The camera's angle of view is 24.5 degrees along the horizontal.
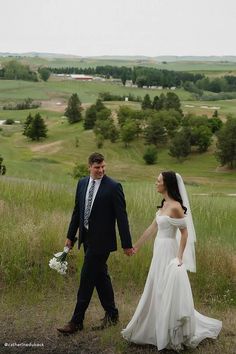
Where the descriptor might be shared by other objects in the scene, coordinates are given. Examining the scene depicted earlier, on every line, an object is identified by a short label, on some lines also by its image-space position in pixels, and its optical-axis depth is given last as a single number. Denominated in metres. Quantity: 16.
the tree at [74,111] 120.12
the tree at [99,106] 116.40
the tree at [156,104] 124.31
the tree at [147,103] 123.38
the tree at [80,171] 56.09
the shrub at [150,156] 85.06
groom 6.88
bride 6.36
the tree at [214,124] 98.54
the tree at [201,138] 88.88
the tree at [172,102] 121.16
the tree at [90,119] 111.69
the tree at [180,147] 85.56
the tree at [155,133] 94.50
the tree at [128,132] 94.44
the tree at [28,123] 104.75
